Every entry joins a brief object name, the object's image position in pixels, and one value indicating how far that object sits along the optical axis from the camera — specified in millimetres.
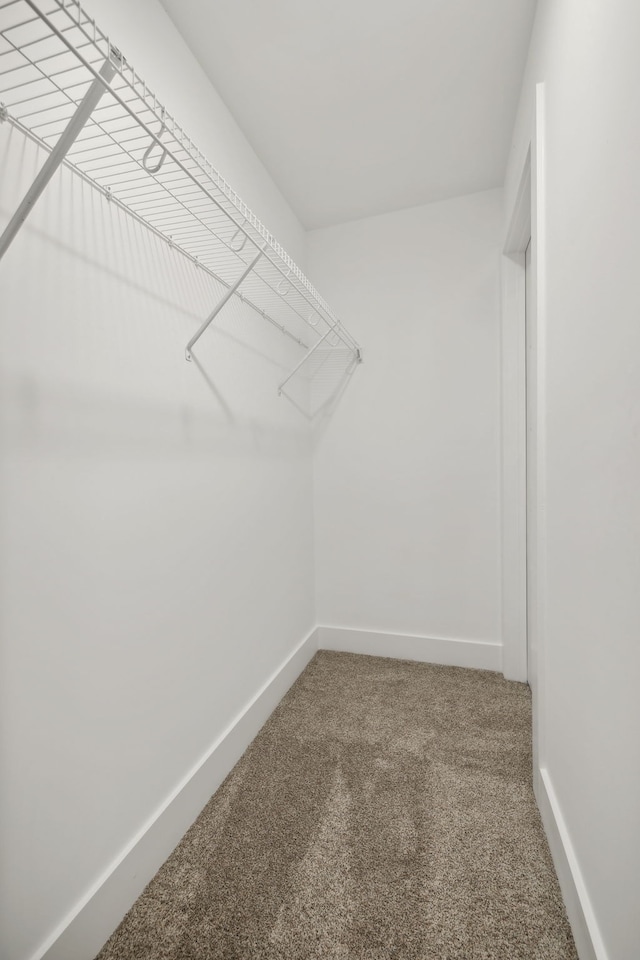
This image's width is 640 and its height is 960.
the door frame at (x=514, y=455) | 2186
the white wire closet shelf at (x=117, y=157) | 739
